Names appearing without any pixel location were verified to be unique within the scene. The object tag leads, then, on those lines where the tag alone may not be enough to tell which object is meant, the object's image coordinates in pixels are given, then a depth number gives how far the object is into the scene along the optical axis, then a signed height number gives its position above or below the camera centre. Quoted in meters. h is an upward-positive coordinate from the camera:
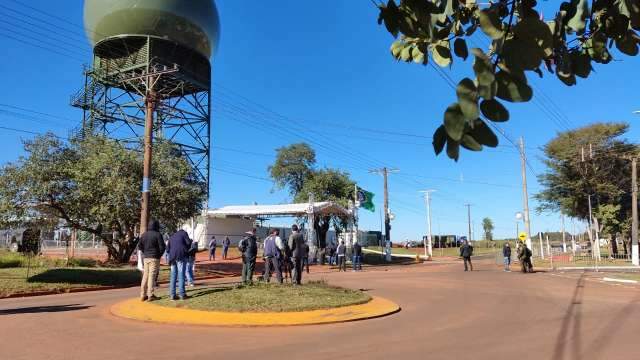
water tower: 35.59 +14.39
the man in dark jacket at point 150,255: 11.96 +0.00
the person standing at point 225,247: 34.41 +0.48
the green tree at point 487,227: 120.56 +5.79
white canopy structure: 37.08 +3.28
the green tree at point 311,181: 49.34 +7.27
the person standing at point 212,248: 33.62 +0.41
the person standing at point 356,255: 30.46 -0.08
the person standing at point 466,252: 29.07 +0.05
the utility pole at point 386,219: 43.35 +2.83
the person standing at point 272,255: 14.89 -0.02
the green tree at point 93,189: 23.19 +2.96
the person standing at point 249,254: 15.93 +0.01
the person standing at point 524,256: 26.41 -0.17
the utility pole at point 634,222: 33.62 +1.91
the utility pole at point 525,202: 32.59 +3.13
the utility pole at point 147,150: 18.70 +3.74
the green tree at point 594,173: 42.25 +6.41
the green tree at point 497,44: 1.83 +0.88
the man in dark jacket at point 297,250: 14.42 +0.11
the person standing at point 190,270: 16.23 -0.47
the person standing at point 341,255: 30.34 -0.07
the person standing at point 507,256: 28.74 -0.18
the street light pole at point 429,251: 51.44 +0.21
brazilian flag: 44.40 +4.54
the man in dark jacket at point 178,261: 11.70 -0.14
